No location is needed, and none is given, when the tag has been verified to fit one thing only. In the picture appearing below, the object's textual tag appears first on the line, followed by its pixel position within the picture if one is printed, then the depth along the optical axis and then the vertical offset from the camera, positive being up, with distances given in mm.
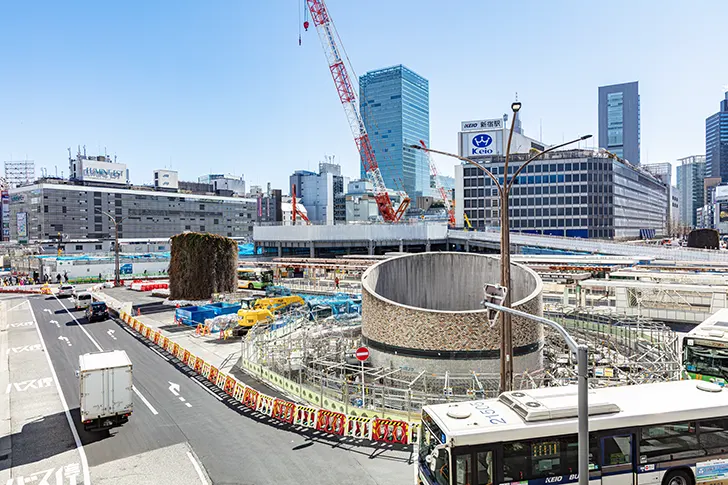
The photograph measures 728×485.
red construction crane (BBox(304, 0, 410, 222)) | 114212 +28252
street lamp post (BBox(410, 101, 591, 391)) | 15320 -1920
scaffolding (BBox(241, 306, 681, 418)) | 21250 -6757
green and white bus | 19719 -4901
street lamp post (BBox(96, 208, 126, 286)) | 77825 -5592
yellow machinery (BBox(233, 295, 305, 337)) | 39812 -6385
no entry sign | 22438 -5307
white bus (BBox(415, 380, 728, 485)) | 11727 -5094
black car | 48250 -7054
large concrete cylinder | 22812 -4758
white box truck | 19484 -6128
